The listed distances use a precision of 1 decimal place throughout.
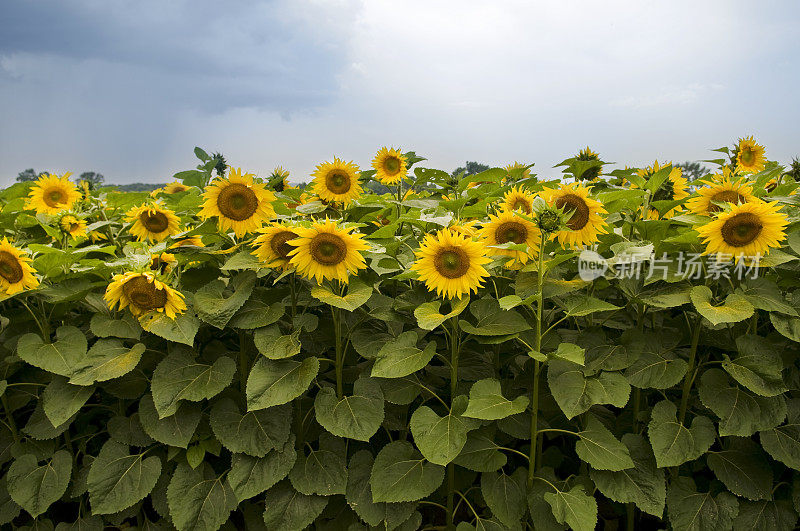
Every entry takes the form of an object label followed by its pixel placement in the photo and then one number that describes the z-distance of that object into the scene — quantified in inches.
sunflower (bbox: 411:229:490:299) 70.9
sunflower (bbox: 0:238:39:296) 80.7
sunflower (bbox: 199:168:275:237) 83.4
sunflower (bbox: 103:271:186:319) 75.0
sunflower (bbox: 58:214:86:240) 103.5
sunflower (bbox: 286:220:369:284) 71.7
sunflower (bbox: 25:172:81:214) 130.0
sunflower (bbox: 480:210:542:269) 76.5
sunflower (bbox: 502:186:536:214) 90.7
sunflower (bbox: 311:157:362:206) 106.1
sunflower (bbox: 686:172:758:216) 83.2
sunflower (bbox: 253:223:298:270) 75.7
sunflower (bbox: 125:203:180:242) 96.3
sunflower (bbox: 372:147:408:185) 134.1
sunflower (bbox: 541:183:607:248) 76.7
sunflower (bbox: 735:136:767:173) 151.0
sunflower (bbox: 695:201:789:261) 71.8
